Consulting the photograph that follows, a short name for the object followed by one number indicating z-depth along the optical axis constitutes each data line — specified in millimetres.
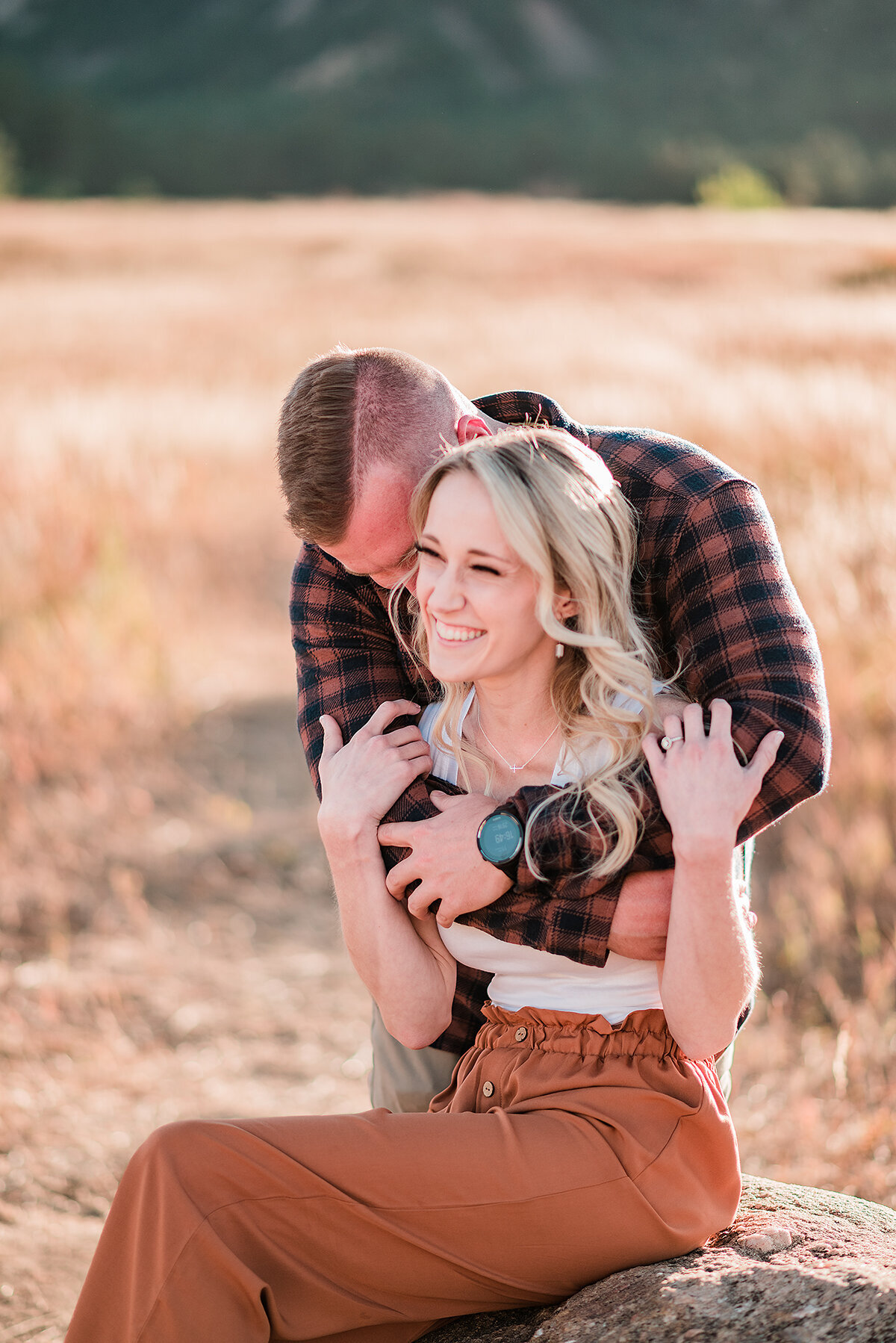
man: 4126
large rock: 3985
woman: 4022
